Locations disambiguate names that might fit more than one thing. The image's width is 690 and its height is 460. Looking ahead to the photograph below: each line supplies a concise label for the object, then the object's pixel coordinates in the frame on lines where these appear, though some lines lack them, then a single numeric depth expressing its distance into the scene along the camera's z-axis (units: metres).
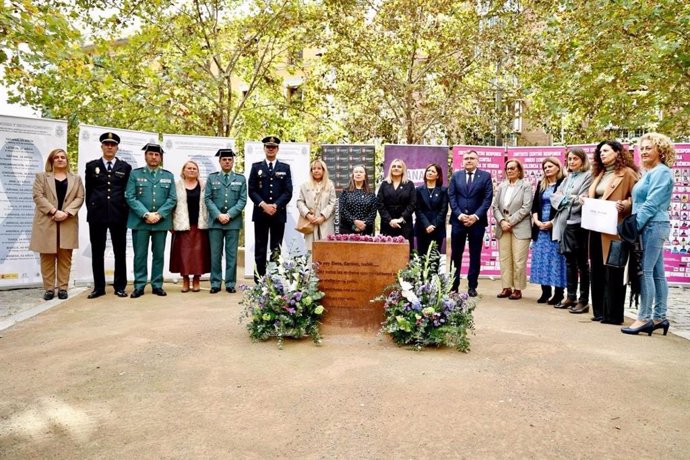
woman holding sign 6.02
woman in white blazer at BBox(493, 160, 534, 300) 7.90
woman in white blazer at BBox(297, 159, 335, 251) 7.92
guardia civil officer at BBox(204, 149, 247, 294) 8.03
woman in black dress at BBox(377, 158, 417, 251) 7.76
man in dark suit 7.96
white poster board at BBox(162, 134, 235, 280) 9.06
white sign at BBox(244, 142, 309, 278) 9.66
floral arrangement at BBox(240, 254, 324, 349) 5.15
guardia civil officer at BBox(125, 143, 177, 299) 7.76
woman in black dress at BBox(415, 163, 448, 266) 8.02
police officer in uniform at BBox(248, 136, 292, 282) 8.17
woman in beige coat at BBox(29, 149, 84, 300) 7.46
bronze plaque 5.33
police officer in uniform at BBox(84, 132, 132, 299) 7.62
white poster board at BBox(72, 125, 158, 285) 8.42
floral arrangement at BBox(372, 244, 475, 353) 4.95
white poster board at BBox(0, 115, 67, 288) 8.36
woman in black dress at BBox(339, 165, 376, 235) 7.61
